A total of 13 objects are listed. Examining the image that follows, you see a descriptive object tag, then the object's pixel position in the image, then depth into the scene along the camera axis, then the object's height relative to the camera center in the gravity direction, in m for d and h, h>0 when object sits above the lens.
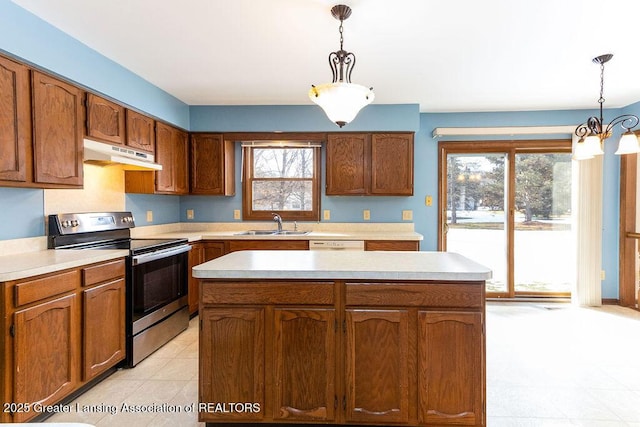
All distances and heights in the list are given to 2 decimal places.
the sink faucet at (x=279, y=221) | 4.26 -0.14
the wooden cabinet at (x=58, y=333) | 1.77 -0.71
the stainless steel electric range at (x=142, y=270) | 2.64 -0.50
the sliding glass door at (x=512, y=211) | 4.39 -0.03
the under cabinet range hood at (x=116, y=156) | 2.60 +0.43
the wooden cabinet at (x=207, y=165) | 4.18 +0.53
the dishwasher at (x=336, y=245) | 3.77 -0.38
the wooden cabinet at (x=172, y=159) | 3.61 +0.55
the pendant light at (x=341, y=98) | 1.81 +0.58
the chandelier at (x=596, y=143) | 2.36 +0.44
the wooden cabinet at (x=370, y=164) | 4.03 +0.51
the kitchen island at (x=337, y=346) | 1.74 -0.68
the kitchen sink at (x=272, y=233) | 3.94 -0.27
